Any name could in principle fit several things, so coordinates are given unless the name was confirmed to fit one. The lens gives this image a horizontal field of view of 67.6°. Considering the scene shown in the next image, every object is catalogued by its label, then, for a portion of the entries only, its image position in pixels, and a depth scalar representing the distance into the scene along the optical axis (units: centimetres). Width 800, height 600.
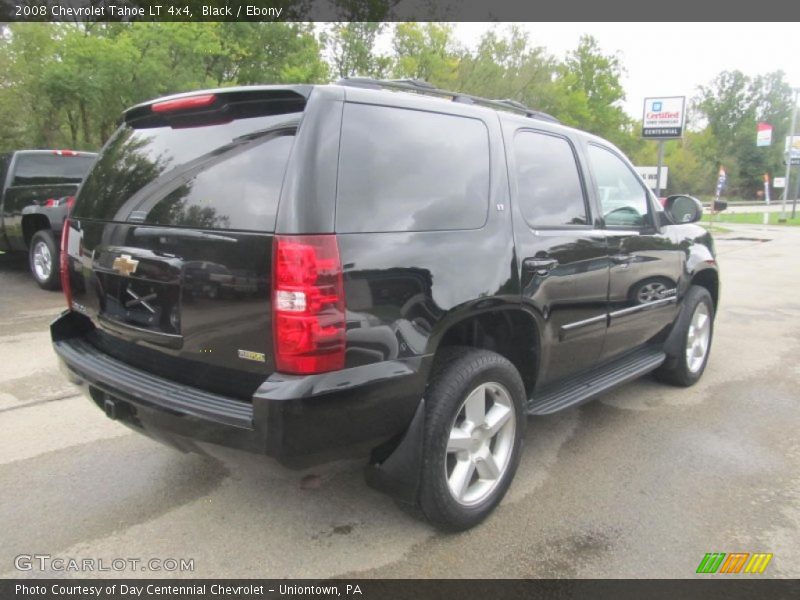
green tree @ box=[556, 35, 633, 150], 4297
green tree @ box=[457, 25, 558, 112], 3294
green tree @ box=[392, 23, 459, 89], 2931
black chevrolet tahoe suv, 217
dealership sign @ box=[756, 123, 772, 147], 3578
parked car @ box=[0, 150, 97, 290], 798
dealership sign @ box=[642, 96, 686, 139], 2291
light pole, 3085
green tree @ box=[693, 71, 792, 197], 7794
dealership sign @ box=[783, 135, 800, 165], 3359
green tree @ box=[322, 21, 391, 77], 2675
